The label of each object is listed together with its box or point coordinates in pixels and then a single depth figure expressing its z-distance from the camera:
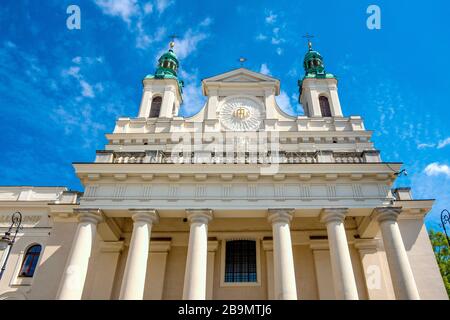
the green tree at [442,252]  31.02
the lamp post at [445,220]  15.48
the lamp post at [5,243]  11.85
